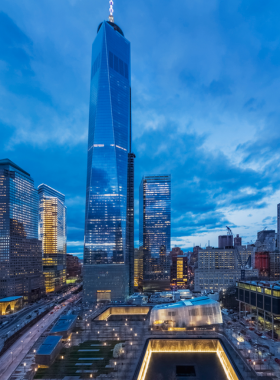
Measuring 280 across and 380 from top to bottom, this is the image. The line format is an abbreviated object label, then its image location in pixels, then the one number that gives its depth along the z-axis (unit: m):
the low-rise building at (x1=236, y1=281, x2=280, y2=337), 79.38
